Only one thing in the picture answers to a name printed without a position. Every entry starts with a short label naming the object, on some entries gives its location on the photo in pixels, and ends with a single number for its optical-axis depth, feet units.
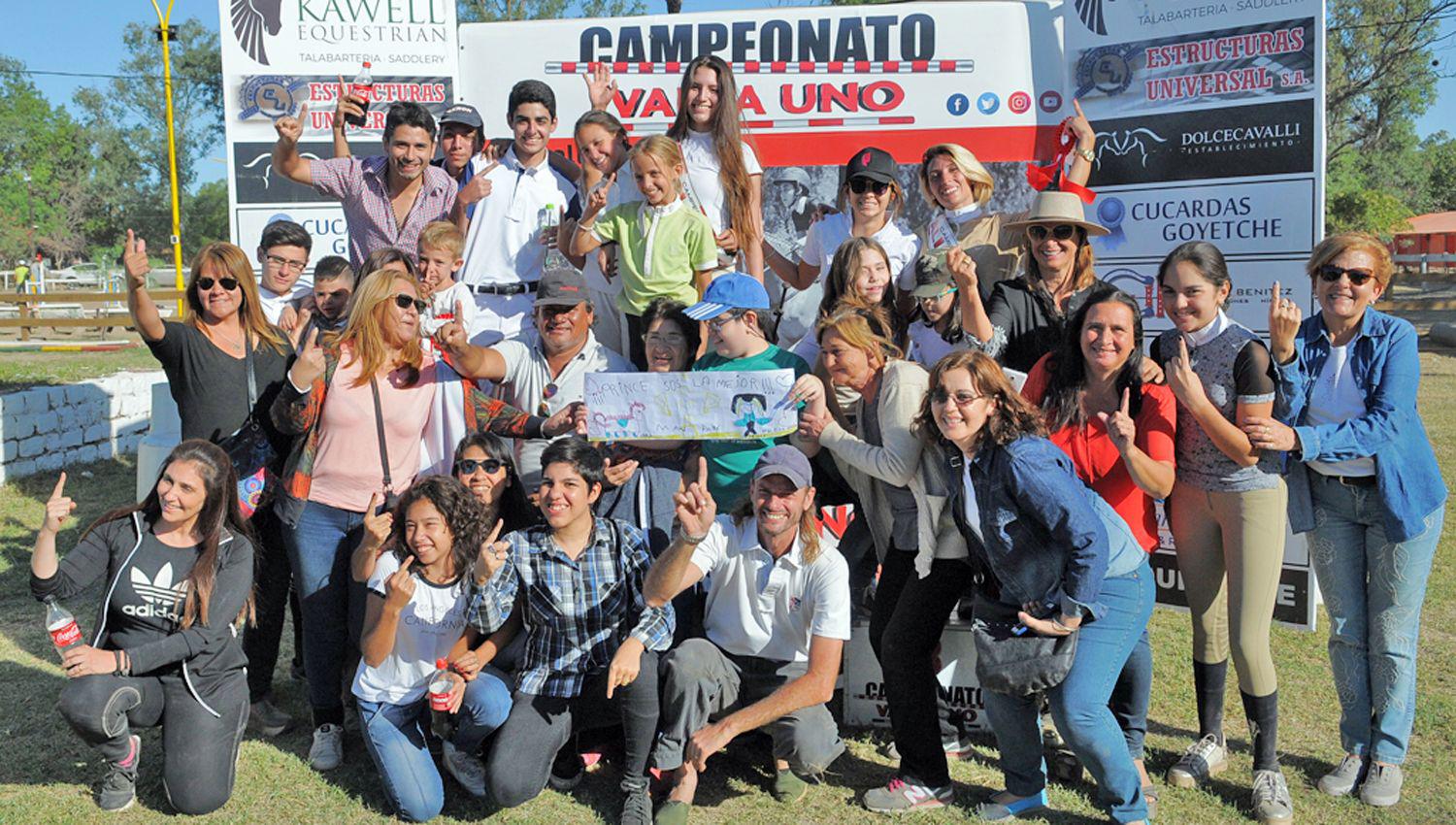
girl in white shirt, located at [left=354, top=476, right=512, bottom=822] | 13.84
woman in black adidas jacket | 13.79
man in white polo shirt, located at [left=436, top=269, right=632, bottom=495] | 16.24
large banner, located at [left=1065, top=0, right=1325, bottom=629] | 20.43
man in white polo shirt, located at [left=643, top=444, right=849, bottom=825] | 13.60
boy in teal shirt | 15.33
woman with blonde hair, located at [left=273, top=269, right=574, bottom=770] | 15.15
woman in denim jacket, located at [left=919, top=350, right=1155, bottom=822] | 12.36
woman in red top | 13.20
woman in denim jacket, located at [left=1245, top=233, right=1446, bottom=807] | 13.42
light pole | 84.64
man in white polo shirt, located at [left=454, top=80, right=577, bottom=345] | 19.74
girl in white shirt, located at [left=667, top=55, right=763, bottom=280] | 19.54
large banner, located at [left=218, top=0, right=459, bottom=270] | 24.14
